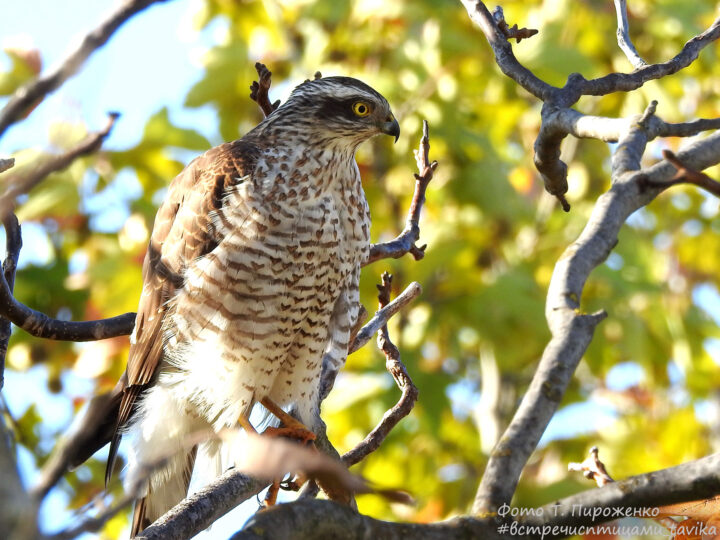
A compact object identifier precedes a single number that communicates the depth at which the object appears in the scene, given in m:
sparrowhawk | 7.35
